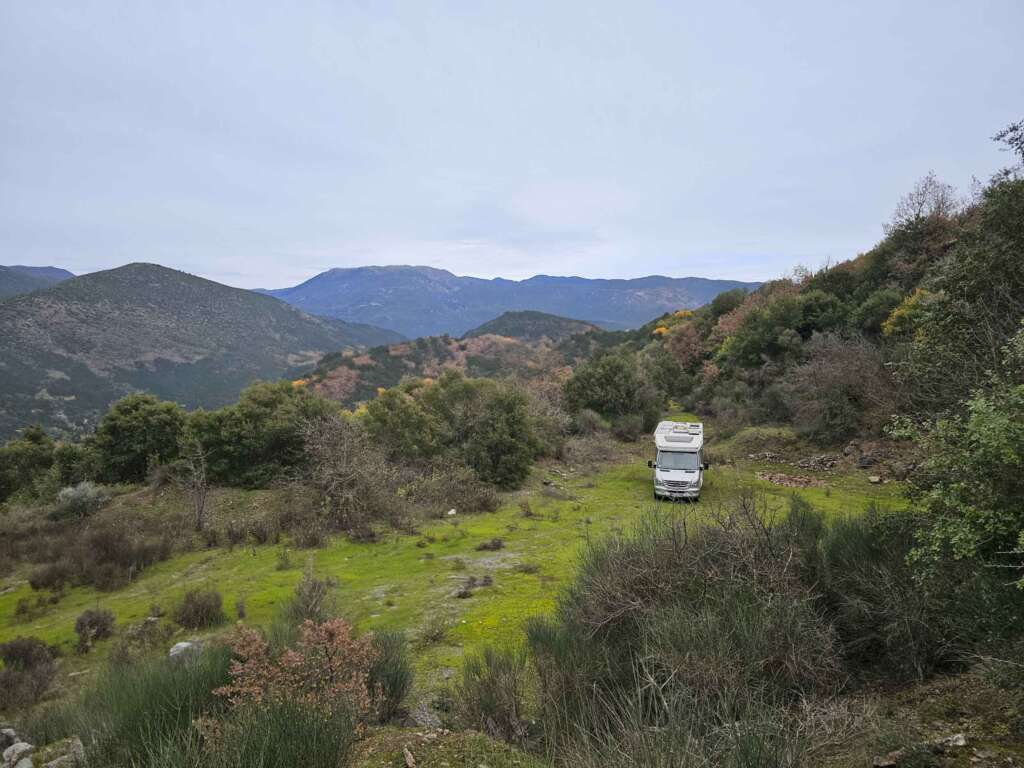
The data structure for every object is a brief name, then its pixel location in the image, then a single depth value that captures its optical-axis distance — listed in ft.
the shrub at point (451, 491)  51.03
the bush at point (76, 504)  47.01
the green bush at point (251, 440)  53.78
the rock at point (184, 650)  15.78
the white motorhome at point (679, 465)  48.08
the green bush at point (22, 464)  68.74
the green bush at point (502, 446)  59.62
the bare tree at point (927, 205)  86.33
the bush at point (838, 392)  56.03
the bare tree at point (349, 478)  45.85
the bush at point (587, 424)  84.58
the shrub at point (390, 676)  14.79
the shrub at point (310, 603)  20.74
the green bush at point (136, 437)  56.39
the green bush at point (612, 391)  88.58
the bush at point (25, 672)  19.48
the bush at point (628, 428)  84.53
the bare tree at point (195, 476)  44.39
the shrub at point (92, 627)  24.47
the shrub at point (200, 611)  25.85
